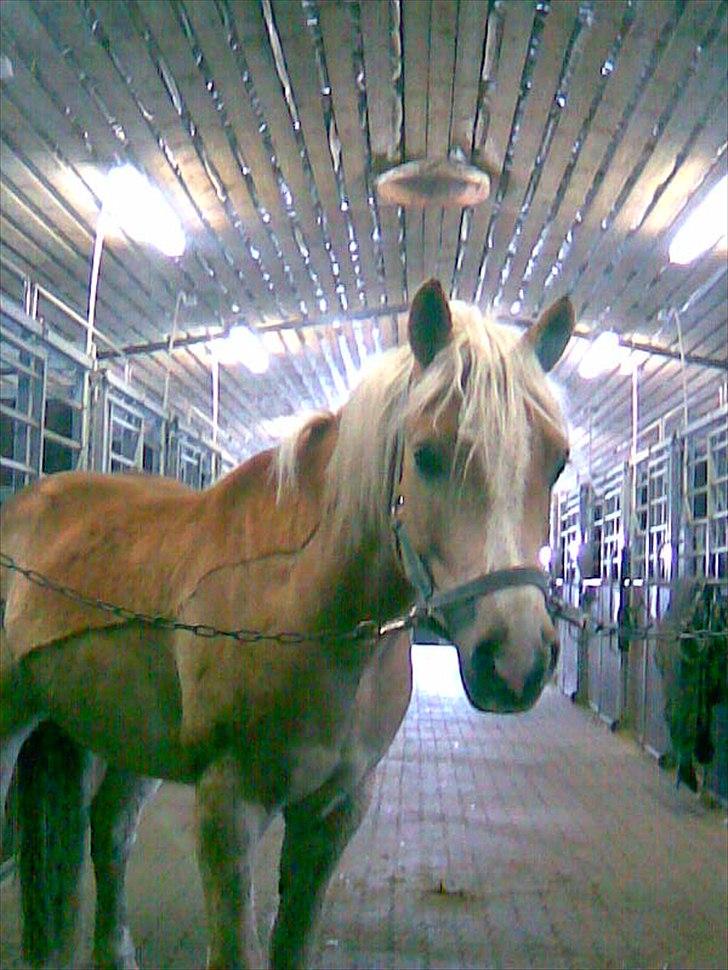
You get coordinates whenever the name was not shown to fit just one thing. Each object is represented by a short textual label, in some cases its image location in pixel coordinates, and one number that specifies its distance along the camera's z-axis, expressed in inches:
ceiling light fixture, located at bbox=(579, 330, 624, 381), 238.1
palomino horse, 60.2
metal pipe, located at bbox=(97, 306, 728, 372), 232.2
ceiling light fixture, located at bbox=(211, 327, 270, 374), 236.3
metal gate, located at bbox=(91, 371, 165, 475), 157.6
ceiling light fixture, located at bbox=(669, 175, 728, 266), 163.5
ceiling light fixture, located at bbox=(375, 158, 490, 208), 164.4
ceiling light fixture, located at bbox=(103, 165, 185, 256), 160.9
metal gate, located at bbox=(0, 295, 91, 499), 133.3
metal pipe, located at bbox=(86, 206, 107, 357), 153.1
